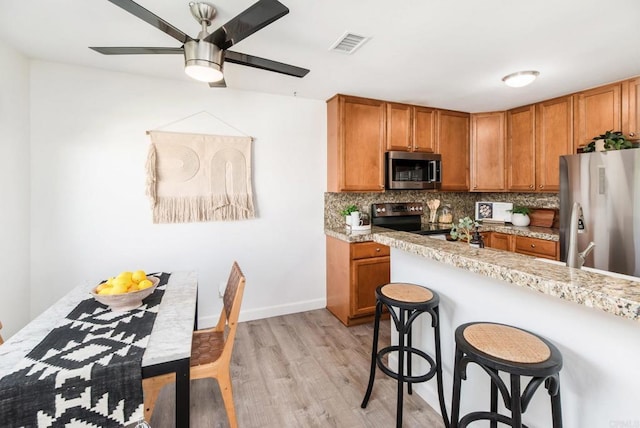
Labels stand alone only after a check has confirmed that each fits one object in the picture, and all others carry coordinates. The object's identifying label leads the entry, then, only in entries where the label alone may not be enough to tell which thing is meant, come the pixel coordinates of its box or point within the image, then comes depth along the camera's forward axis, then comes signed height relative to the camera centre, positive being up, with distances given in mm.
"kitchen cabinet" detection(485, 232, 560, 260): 2922 -380
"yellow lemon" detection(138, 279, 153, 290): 1588 -401
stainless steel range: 3580 -68
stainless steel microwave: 3324 +507
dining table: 1114 -548
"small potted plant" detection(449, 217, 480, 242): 1892 -91
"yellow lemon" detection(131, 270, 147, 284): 1631 -366
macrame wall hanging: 2664 +357
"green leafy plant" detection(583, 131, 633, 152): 2473 +618
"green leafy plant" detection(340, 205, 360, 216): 3218 +26
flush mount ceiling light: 2500 +1193
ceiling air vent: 1933 +1205
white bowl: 1467 -452
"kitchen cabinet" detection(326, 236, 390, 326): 2906 -678
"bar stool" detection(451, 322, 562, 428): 919 -513
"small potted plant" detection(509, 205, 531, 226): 3547 -62
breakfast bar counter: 924 -441
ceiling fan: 1279 +920
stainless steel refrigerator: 2242 +57
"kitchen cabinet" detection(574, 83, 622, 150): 2678 +967
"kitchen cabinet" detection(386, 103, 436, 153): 3363 +1029
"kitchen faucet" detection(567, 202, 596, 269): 1241 -158
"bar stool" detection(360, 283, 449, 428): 1495 -575
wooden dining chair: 1480 -808
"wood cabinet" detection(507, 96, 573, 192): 3088 +795
